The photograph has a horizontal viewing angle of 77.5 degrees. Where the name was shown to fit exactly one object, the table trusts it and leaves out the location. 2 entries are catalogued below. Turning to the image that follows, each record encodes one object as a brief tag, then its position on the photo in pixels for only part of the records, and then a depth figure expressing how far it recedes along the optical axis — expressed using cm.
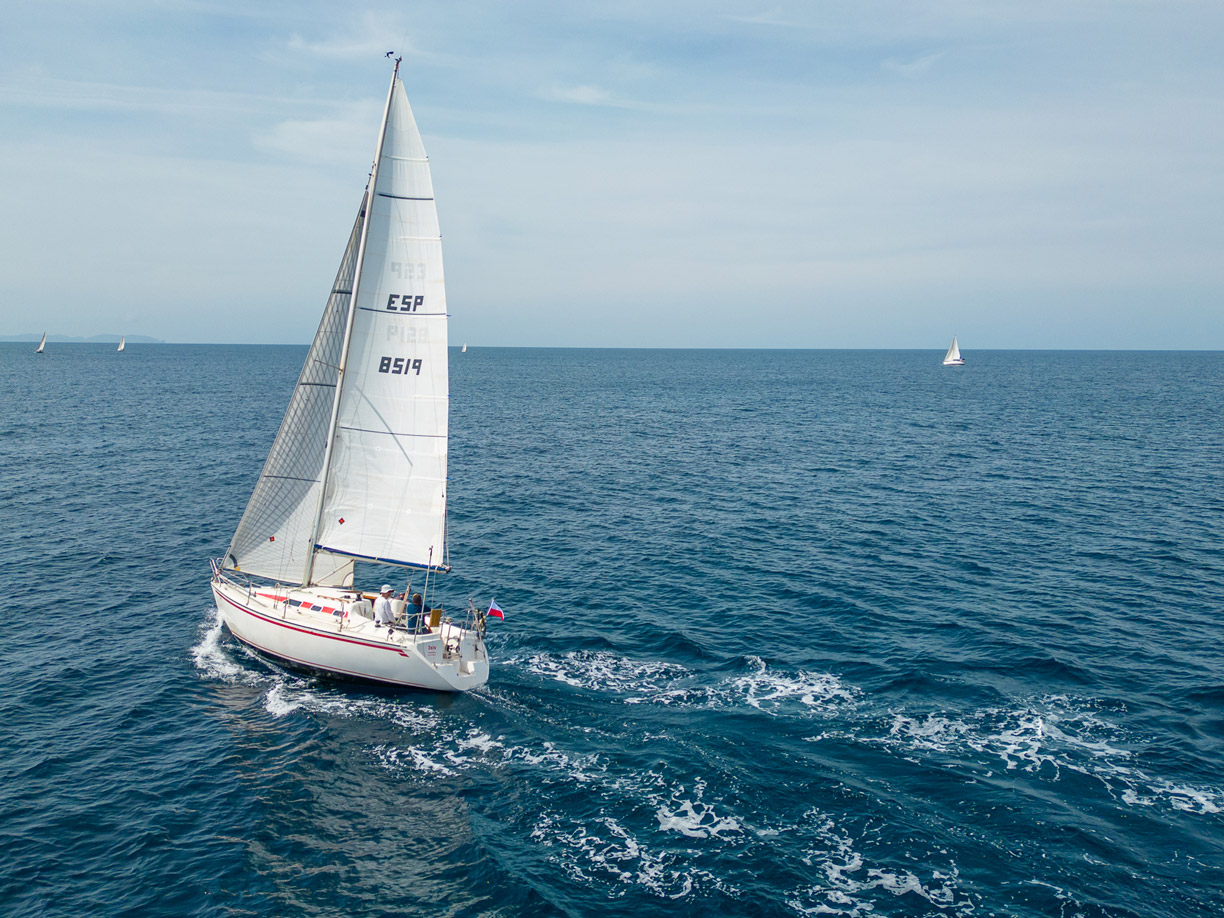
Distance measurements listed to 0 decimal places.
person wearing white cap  3256
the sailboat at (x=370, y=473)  3106
